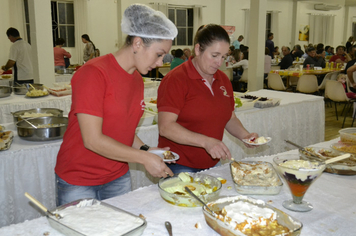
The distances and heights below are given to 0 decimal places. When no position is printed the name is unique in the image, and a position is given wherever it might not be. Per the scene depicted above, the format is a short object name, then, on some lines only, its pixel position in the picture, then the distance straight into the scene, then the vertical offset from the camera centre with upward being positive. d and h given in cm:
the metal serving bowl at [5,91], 322 -35
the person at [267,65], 693 -24
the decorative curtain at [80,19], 838 +87
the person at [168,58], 794 -10
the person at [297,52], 919 +3
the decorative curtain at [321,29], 1366 +100
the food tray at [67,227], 84 -44
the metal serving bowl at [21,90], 345 -36
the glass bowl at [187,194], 107 -45
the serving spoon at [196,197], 93 -43
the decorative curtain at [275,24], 1232 +107
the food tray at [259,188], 117 -47
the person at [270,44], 991 +27
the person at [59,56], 567 -3
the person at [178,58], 562 -7
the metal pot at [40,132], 192 -45
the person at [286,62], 706 -18
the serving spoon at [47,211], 89 -41
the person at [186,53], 690 +1
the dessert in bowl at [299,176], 101 -38
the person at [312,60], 681 -15
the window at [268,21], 1241 +118
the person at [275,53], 1007 +1
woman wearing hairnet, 110 -20
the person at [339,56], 771 -7
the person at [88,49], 672 +10
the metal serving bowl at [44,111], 238 -42
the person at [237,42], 1043 +34
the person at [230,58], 774 -10
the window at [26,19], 779 +83
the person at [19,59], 438 -6
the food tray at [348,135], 175 -43
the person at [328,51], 1047 +7
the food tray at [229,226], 86 -44
